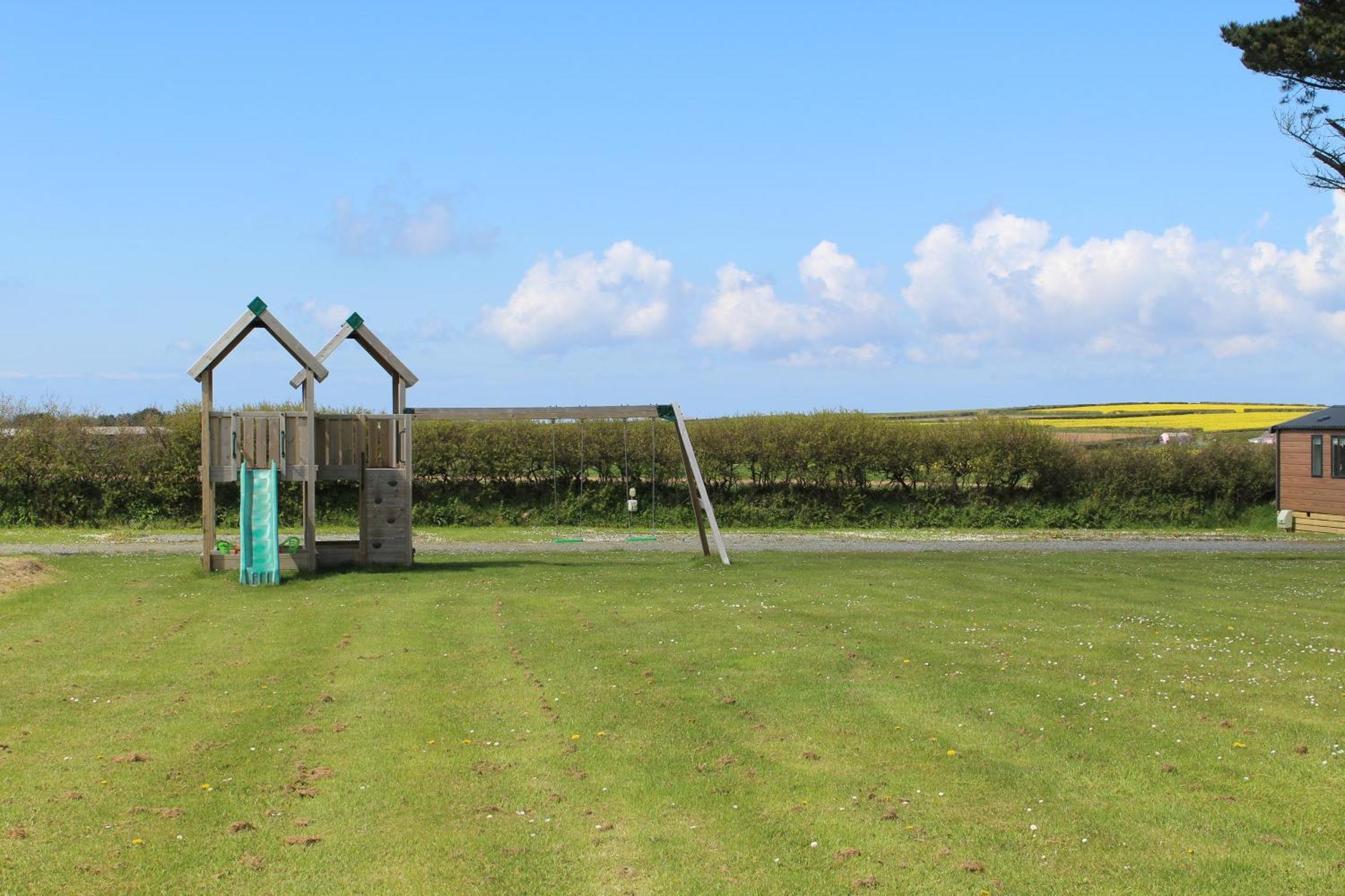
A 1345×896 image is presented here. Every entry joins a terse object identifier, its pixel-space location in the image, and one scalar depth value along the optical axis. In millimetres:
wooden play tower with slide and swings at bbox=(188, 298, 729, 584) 19750
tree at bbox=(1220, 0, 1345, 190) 24531
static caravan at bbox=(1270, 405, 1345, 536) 40281
